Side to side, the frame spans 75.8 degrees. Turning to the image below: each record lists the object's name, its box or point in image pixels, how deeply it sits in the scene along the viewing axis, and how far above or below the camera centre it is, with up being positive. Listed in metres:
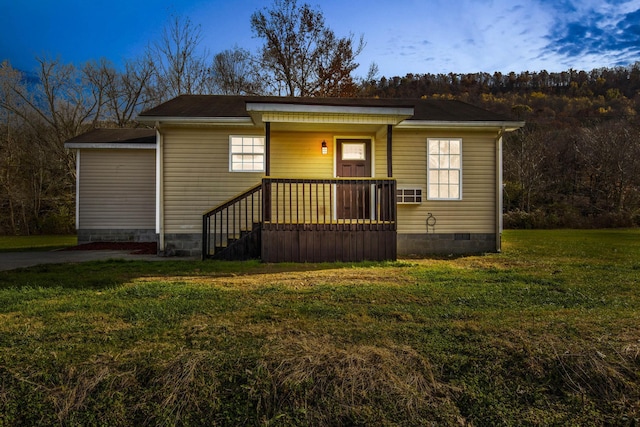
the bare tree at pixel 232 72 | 24.02 +9.07
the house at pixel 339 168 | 9.60 +1.33
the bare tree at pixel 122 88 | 24.06 +7.97
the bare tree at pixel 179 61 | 22.31 +9.13
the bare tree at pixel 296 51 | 21.92 +9.25
